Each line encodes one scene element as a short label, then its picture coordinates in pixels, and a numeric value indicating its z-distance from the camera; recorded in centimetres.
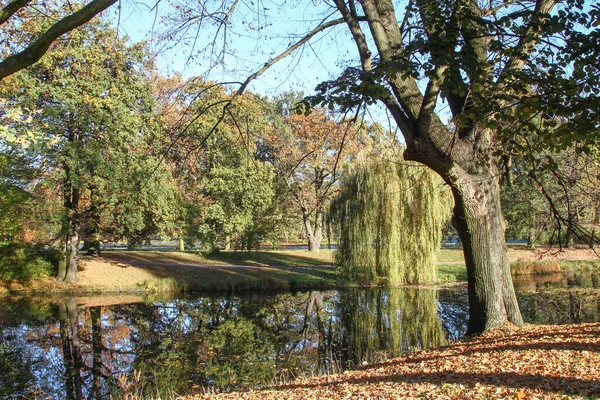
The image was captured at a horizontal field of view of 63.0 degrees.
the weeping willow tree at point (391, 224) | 1873
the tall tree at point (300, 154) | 2716
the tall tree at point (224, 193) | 2592
